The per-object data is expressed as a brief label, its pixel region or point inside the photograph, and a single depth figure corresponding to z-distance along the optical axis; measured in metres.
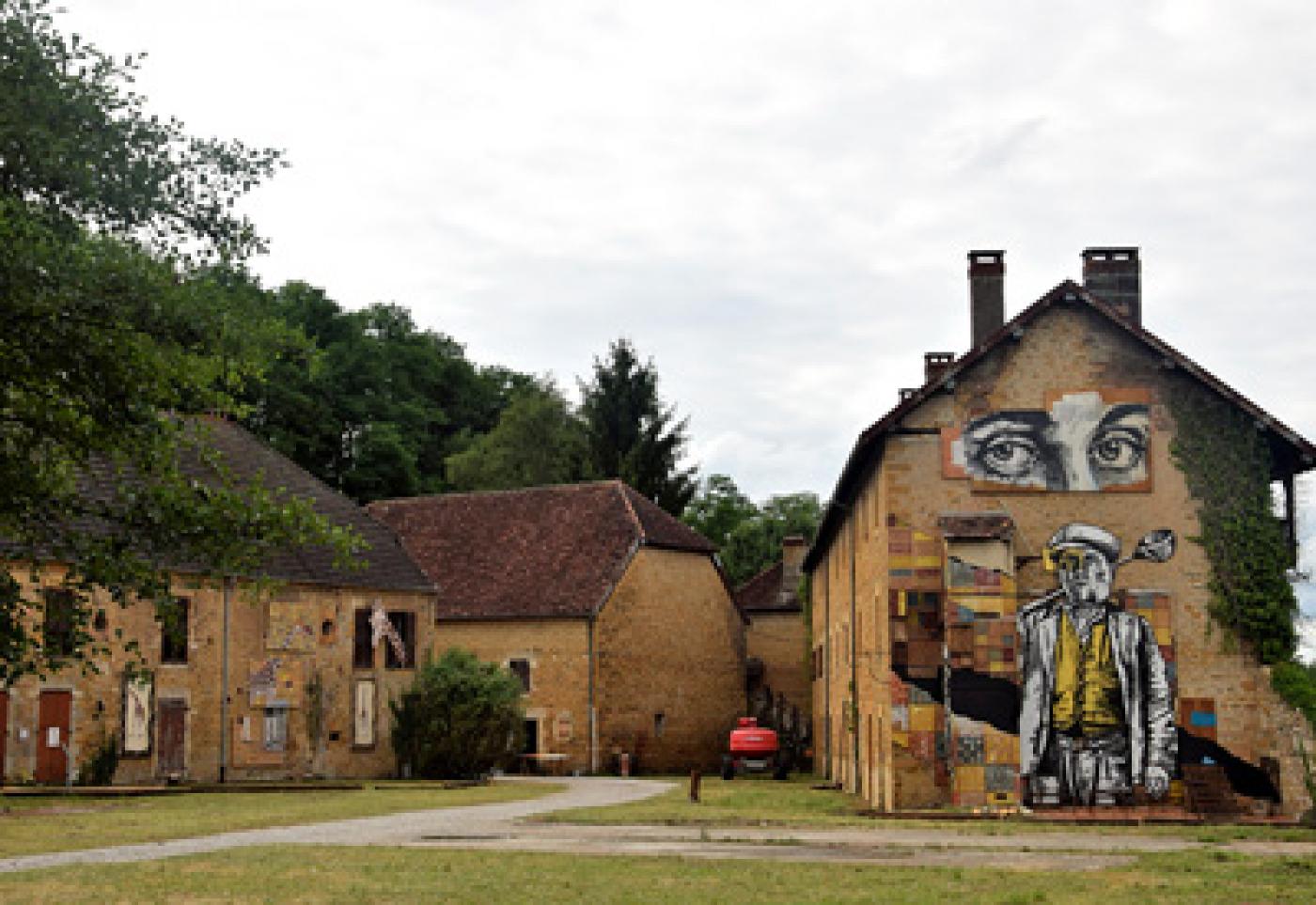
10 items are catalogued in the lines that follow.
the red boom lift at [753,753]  41.50
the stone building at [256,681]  31.31
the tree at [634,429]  62.25
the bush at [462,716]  37.88
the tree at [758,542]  78.38
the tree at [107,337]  11.75
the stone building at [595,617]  43.22
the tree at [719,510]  84.31
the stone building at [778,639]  50.55
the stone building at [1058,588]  23.92
